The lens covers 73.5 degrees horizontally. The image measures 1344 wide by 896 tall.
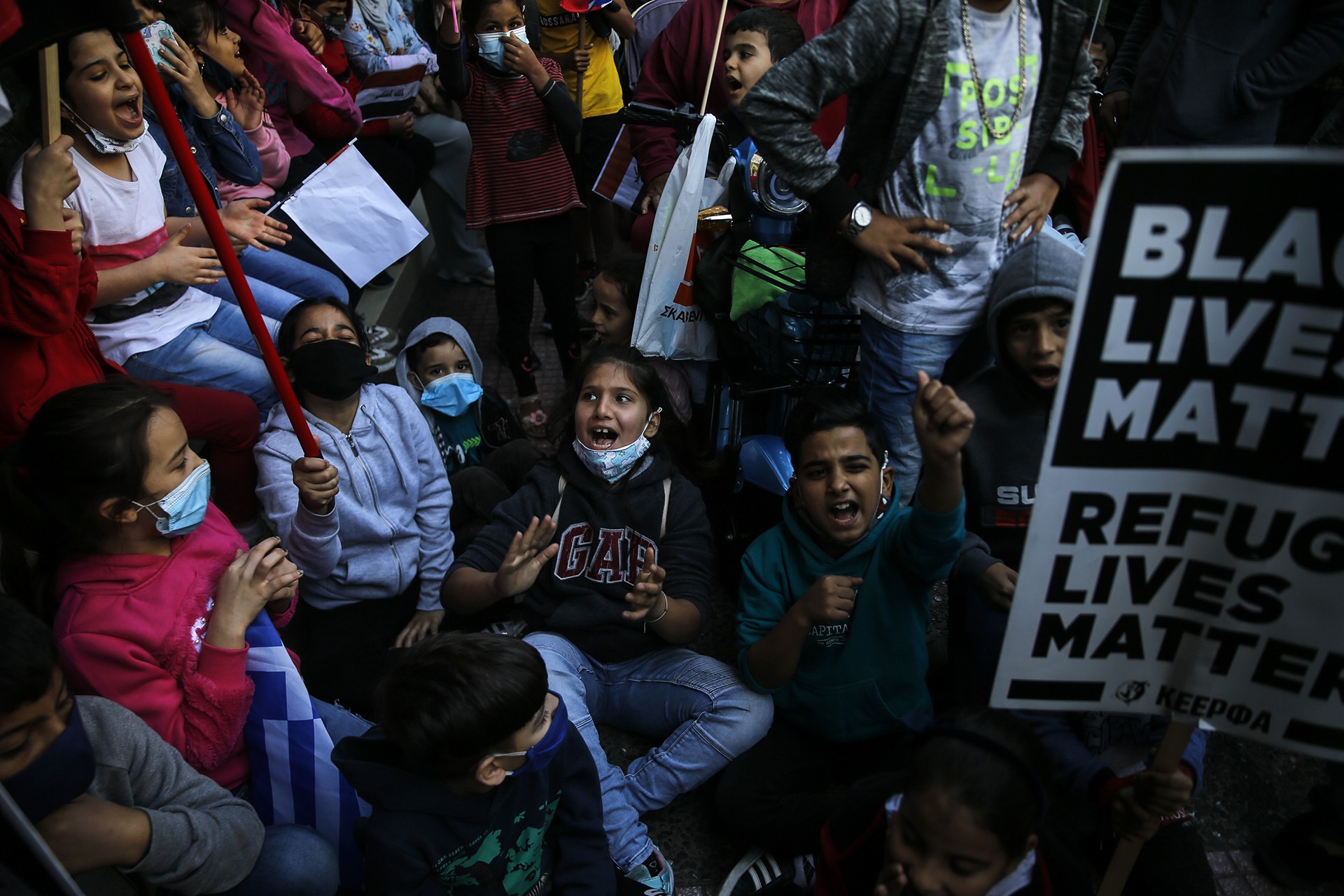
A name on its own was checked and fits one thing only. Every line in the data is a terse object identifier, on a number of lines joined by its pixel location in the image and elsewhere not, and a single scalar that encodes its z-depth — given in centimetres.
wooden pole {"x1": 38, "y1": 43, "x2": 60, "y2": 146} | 201
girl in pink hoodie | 187
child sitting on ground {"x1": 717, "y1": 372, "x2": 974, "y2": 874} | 225
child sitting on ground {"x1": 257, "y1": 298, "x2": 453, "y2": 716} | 271
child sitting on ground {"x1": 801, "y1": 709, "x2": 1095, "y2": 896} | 145
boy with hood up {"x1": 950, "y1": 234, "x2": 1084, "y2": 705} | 222
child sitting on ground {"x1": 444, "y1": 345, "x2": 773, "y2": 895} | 245
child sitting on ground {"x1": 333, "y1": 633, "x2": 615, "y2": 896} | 168
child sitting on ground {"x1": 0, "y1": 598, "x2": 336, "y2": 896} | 144
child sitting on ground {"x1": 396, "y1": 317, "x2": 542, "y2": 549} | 319
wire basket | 268
